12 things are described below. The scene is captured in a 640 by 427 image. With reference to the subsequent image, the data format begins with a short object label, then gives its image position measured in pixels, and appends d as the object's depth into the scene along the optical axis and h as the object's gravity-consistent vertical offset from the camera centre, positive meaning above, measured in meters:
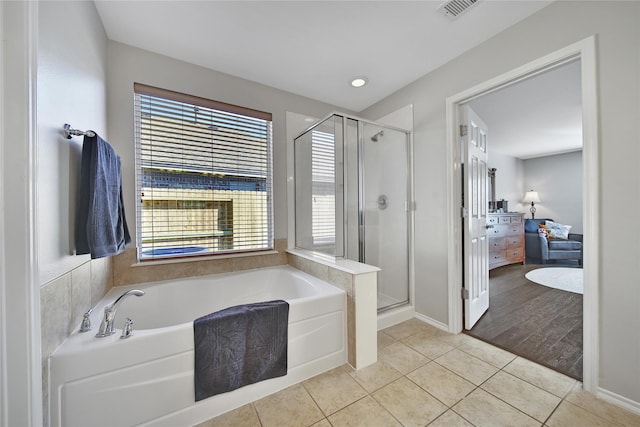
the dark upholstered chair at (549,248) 4.40 -0.71
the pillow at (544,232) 4.61 -0.41
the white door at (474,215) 2.10 -0.03
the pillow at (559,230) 4.68 -0.39
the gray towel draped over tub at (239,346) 1.23 -0.75
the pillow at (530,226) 4.81 -0.31
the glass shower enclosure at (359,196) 2.14 +0.17
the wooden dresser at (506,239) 4.04 -0.50
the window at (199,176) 1.97 +0.36
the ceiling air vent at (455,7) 1.48 +1.33
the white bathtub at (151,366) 1.00 -0.77
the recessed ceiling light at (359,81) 2.34 +1.34
